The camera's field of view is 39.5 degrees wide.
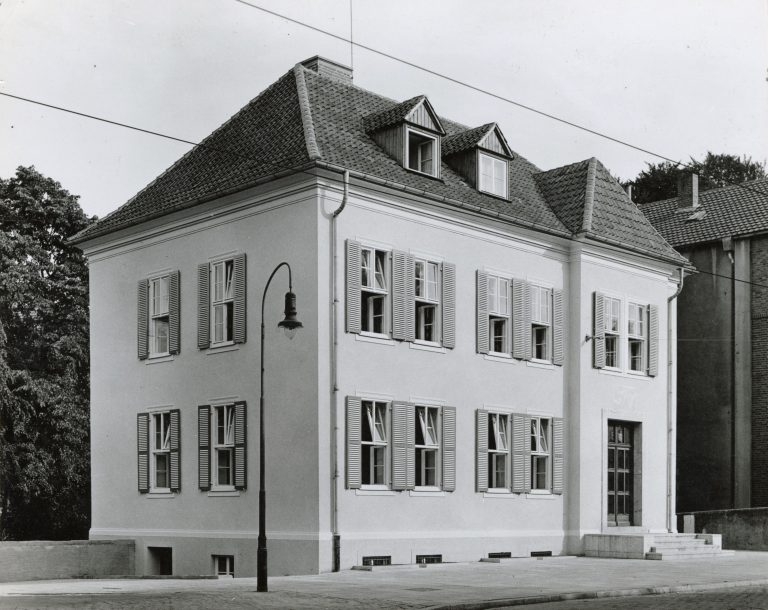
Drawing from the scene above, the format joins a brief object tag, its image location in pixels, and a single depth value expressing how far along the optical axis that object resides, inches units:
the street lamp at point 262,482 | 671.8
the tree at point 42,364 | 1371.8
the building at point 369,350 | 871.7
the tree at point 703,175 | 1982.0
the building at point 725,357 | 1390.3
